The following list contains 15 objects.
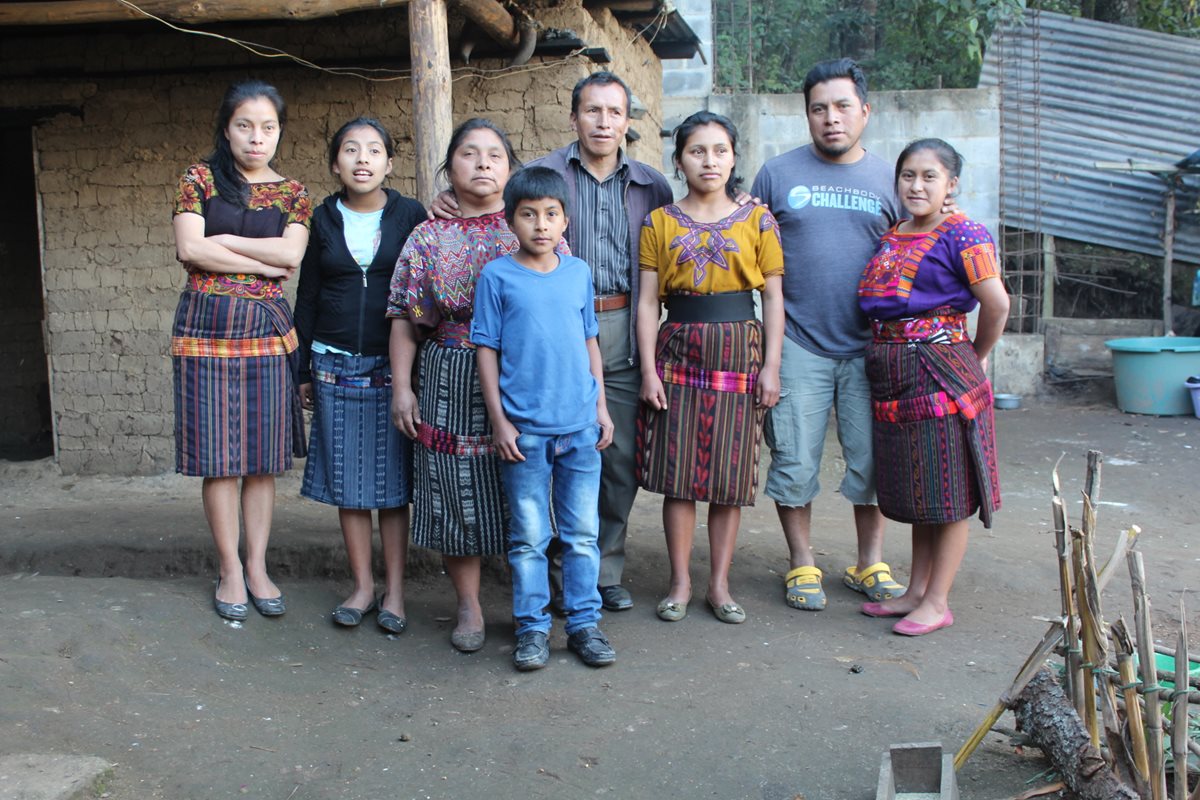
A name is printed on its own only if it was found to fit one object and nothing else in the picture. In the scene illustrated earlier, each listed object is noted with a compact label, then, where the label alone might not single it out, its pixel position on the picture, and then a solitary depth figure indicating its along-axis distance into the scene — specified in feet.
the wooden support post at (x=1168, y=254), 32.42
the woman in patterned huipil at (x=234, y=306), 11.73
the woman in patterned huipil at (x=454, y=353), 11.47
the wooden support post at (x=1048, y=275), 33.45
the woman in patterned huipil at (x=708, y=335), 12.20
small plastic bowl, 31.09
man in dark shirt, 12.30
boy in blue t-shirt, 11.02
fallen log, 7.89
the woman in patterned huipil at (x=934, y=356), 11.84
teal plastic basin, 29.12
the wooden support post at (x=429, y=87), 14.83
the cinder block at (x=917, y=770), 8.43
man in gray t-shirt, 12.89
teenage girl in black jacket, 12.10
